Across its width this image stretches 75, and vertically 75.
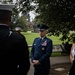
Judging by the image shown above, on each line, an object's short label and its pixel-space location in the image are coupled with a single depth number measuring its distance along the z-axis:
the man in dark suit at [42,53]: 3.02
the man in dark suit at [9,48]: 1.48
